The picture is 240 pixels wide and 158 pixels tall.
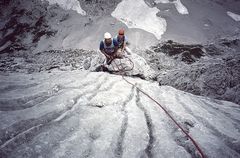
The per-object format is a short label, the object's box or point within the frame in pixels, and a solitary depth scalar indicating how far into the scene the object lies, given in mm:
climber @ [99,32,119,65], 4660
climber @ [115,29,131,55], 4618
